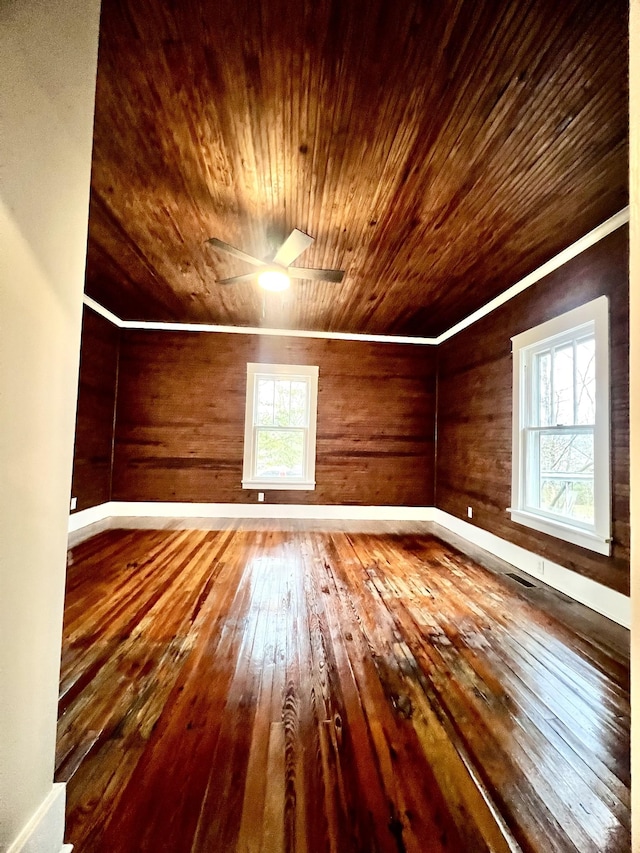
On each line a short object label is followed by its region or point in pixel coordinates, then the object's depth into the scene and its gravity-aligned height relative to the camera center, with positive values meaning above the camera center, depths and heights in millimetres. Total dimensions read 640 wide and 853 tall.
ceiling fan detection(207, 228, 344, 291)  2662 +1457
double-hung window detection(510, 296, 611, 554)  2689 +195
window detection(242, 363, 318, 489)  5520 +233
